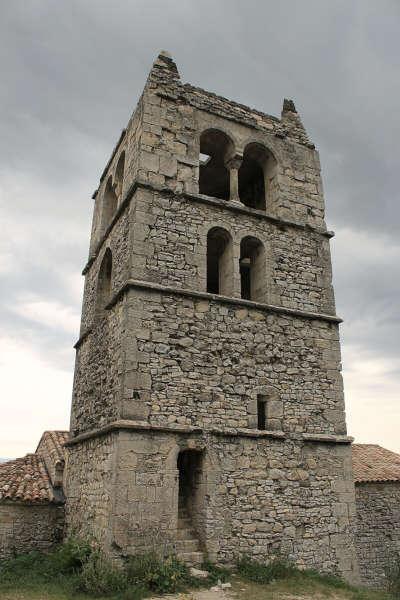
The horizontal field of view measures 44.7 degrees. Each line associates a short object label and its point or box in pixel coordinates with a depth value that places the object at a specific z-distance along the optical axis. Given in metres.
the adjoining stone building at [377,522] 11.83
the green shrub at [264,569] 7.66
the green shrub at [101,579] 6.70
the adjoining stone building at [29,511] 9.64
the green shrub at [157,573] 6.89
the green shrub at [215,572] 7.40
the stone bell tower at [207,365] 7.96
